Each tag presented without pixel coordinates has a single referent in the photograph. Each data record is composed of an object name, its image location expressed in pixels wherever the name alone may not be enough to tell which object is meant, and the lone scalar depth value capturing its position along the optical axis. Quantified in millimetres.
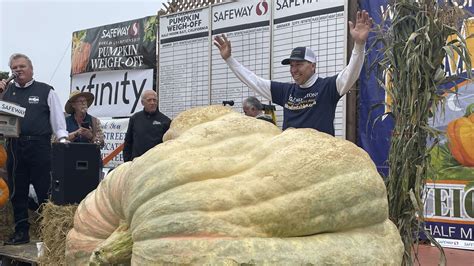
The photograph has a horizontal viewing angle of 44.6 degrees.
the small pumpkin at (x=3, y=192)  4789
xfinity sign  8008
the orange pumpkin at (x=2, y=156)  4805
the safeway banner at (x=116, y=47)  8000
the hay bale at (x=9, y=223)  5180
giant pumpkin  1798
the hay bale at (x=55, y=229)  4048
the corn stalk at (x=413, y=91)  2689
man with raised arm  3209
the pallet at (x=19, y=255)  4256
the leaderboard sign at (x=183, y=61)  7059
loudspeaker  4621
